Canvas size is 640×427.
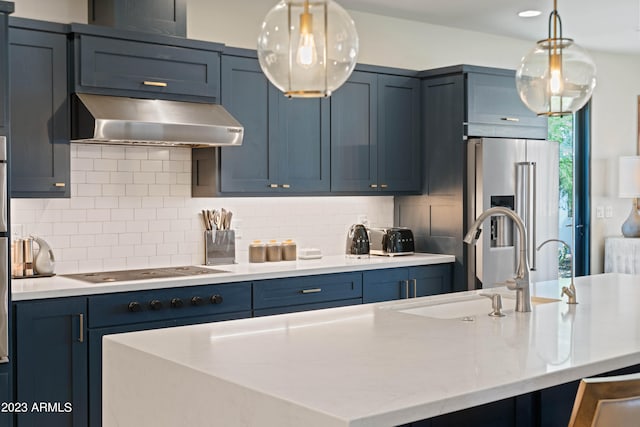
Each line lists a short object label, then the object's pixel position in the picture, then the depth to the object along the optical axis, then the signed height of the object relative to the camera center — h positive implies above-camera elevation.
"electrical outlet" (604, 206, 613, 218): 8.11 -0.09
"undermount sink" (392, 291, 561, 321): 3.48 -0.45
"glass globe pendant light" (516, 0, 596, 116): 3.09 +0.49
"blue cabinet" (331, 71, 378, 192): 5.71 +0.49
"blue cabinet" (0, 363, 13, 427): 3.90 -0.93
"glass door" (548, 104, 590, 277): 7.94 +0.22
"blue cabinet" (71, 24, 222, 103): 4.47 +0.80
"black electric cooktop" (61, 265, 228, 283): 4.52 -0.41
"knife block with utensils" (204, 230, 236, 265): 5.33 -0.29
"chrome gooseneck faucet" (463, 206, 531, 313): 3.21 -0.28
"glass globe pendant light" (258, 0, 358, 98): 2.38 +0.46
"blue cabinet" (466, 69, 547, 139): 5.92 +0.70
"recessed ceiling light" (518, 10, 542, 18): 6.16 +1.45
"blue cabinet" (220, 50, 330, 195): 5.15 +0.43
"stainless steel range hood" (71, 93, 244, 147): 4.35 +0.45
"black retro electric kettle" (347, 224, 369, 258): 5.95 -0.29
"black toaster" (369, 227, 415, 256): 5.95 -0.28
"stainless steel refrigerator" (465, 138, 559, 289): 5.81 +0.04
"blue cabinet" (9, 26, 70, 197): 4.30 +0.48
